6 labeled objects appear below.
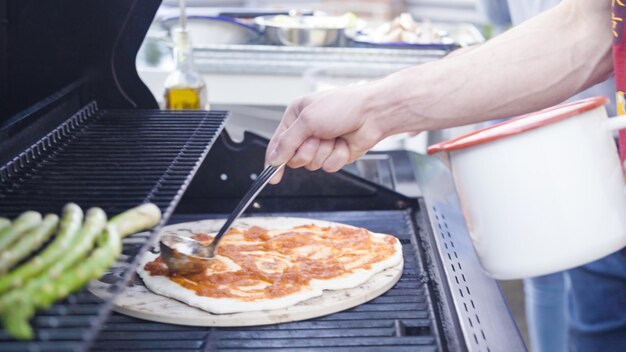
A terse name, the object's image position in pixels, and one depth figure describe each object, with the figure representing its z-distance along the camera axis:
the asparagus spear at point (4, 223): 1.41
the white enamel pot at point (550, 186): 1.48
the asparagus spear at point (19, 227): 1.35
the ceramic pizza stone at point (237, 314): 1.84
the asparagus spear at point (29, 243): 1.27
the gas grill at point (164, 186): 1.71
